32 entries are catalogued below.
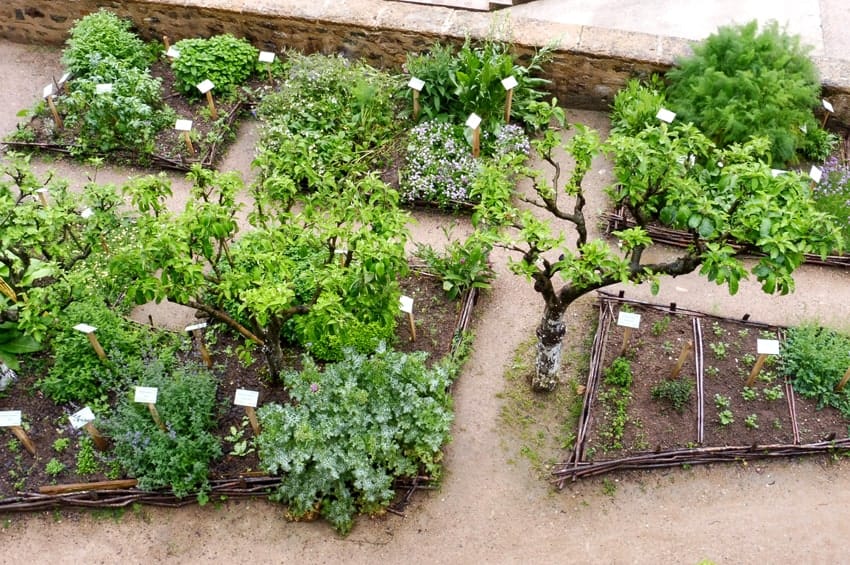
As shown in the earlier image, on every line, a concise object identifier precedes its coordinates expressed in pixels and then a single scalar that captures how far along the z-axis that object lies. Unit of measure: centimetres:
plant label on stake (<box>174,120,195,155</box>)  858
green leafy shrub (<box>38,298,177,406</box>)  658
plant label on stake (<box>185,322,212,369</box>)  670
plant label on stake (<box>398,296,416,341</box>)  661
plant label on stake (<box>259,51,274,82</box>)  945
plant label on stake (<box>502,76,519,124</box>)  833
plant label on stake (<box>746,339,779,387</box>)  636
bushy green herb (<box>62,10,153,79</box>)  933
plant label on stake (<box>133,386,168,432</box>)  599
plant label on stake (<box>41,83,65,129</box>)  886
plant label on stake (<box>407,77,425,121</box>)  858
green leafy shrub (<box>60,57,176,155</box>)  875
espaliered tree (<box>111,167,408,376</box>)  535
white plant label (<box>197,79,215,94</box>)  896
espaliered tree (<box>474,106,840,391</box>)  496
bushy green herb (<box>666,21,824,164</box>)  794
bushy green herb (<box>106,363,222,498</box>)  602
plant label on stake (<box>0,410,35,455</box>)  609
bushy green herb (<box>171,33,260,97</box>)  936
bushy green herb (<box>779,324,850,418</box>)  656
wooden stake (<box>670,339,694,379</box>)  644
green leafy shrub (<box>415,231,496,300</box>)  727
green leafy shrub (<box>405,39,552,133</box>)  862
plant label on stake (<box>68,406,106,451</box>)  609
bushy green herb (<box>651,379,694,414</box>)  651
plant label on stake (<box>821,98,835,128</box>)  853
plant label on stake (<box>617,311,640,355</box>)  659
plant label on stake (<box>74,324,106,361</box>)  628
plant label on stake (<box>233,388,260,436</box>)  609
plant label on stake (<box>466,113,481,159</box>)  817
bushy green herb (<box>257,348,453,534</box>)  584
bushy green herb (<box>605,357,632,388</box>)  668
